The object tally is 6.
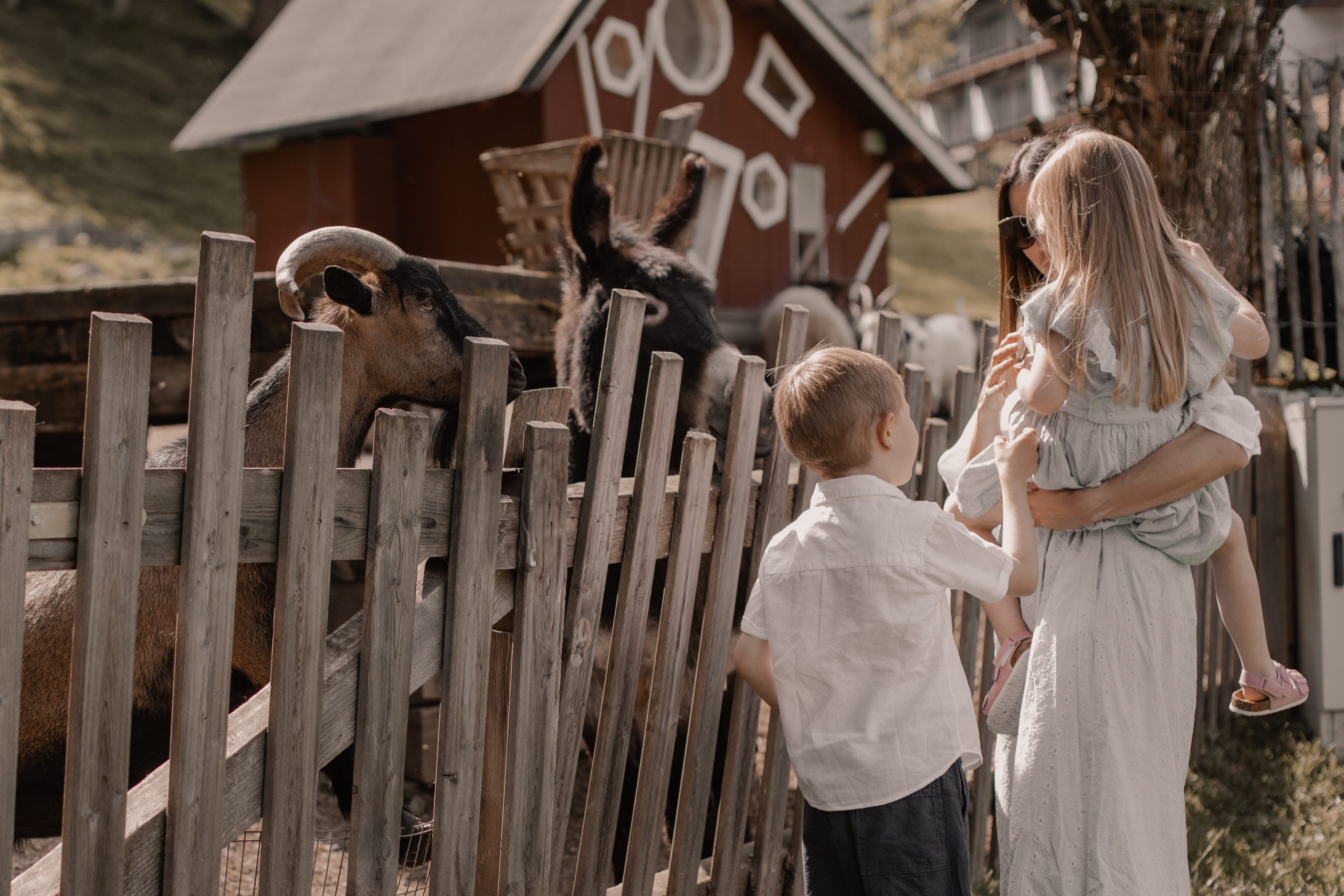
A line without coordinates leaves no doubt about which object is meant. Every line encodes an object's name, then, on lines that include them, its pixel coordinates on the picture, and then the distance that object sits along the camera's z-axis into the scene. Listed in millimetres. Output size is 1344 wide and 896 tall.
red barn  13742
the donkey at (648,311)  3744
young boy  2180
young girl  2289
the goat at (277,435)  2514
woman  2375
